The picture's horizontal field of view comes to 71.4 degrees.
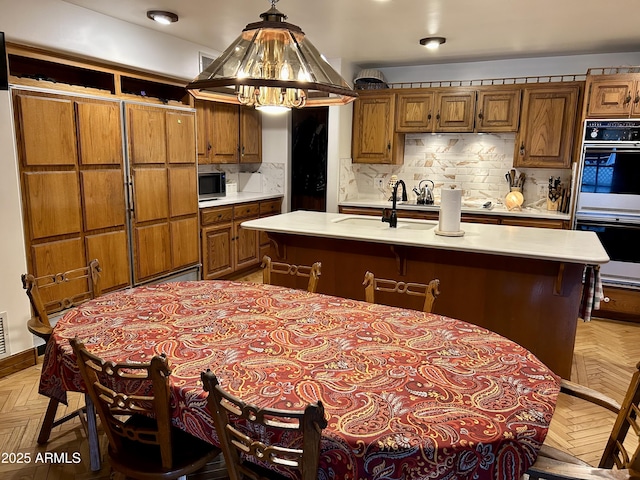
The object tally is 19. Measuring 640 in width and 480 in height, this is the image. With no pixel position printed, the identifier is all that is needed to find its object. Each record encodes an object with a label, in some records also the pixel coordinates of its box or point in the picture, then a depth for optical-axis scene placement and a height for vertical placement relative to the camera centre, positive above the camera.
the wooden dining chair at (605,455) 1.08 -0.75
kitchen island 2.66 -0.63
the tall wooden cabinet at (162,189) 3.80 -0.21
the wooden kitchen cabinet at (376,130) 5.09 +0.45
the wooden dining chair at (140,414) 1.26 -0.77
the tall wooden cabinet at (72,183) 2.97 -0.14
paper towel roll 2.98 -0.28
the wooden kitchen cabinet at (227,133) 4.70 +0.38
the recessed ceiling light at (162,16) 3.31 +1.12
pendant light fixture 1.66 +0.40
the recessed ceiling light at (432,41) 3.93 +1.14
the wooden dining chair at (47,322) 2.07 -0.77
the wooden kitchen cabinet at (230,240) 4.71 -0.82
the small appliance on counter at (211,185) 4.89 -0.21
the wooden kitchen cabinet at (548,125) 4.35 +0.48
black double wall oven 3.80 -0.16
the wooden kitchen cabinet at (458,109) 4.59 +0.66
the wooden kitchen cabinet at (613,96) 3.82 +0.68
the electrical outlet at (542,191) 4.81 -0.19
